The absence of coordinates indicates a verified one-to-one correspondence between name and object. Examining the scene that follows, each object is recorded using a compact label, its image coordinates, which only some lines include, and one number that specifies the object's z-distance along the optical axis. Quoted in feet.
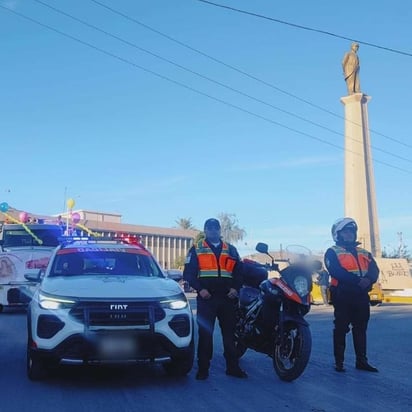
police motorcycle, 22.86
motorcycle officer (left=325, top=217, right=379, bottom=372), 25.64
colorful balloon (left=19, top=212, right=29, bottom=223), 68.95
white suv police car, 20.71
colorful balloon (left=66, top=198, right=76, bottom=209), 88.48
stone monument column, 106.22
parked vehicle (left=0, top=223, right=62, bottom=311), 52.80
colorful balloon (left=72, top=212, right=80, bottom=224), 73.00
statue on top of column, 112.98
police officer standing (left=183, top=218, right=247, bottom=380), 23.86
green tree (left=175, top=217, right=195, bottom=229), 298.97
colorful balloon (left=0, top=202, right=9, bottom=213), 82.45
